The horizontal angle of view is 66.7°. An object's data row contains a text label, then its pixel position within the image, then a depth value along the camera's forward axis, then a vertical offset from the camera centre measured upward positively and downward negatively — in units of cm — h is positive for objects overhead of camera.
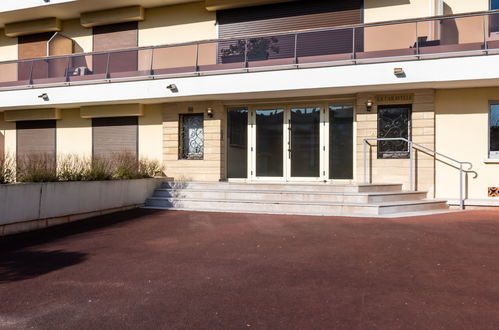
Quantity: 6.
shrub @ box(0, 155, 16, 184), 722 -16
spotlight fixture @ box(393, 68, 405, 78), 986 +241
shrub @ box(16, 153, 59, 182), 771 -14
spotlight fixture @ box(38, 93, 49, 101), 1337 +237
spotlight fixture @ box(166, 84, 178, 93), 1177 +235
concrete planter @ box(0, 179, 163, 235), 704 -80
